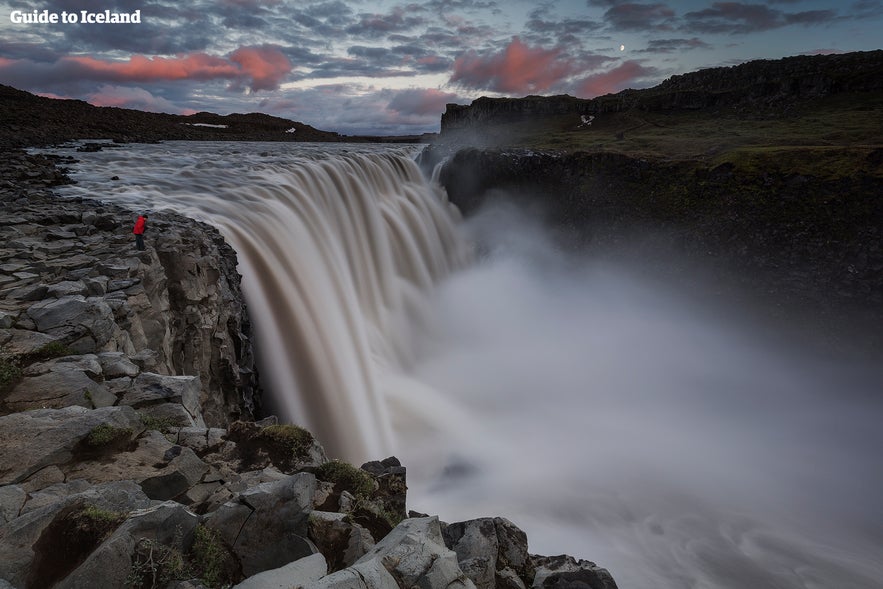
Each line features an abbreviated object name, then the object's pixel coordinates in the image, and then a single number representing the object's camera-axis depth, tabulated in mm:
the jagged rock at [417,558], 5289
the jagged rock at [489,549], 7238
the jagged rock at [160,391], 7477
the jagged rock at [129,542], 4078
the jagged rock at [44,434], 5578
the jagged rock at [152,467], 5805
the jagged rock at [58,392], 6730
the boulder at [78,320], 8281
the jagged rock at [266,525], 5043
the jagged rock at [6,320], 8062
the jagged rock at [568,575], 7660
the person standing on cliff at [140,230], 11828
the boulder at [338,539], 5602
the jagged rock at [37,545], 4031
